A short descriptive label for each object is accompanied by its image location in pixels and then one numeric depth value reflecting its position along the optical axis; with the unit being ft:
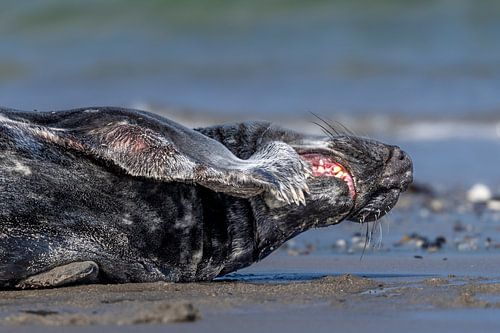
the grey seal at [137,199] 30.12
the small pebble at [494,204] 57.26
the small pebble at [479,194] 60.08
